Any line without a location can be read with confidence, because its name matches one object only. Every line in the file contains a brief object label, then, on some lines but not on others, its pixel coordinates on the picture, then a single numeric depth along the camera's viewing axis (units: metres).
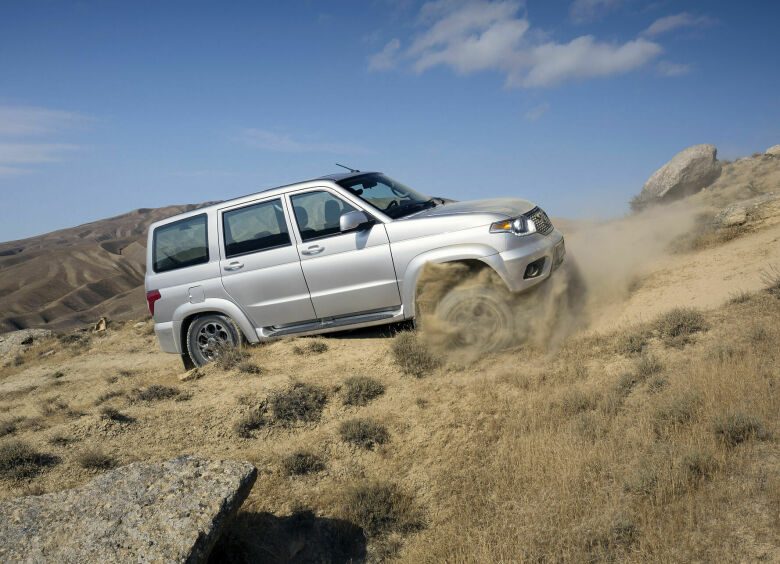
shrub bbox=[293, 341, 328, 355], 6.41
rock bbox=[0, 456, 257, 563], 2.89
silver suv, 5.52
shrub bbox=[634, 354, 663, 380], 4.77
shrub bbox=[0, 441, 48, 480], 4.47
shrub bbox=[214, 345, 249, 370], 6.38
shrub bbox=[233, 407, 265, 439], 5.01
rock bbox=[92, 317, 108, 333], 16.59
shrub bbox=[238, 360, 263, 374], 6.13
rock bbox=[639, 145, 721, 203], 21.53
